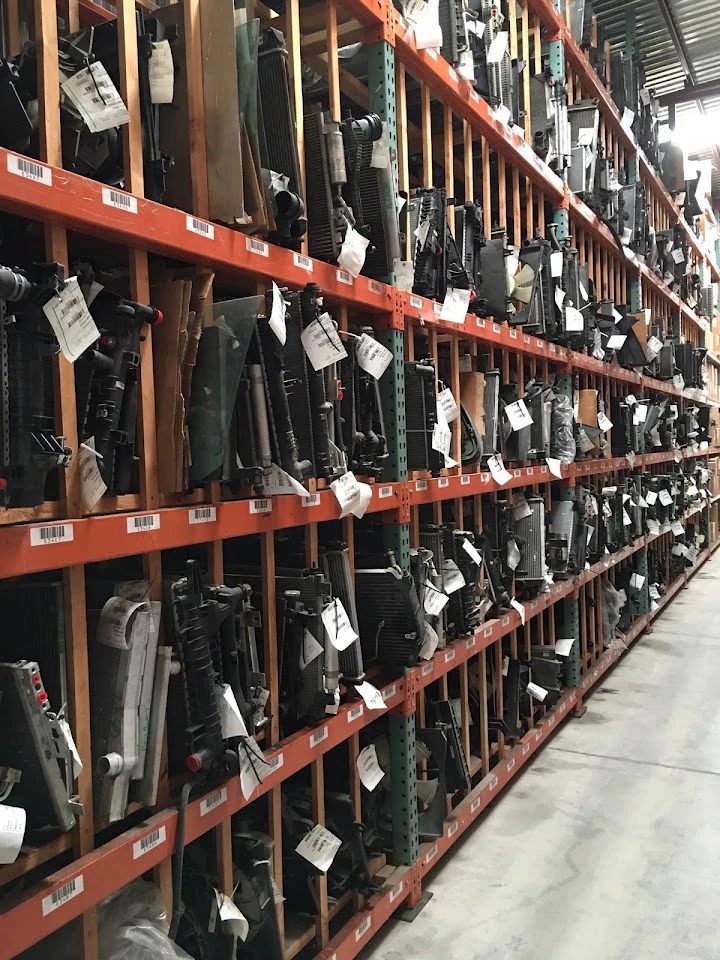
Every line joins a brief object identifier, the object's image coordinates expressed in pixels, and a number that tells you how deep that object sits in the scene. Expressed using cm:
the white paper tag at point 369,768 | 236
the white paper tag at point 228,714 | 164
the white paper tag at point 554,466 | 381
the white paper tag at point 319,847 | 205
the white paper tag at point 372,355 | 227
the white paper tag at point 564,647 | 399
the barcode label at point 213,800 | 165
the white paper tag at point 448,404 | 277
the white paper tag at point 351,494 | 208
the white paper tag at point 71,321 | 133
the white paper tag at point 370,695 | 222
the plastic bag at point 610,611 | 504
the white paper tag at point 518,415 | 338
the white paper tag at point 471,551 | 297
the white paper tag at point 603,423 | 450
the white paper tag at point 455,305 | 276
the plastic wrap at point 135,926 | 151
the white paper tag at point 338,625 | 202
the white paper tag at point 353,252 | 212
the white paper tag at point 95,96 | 143
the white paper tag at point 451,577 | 285
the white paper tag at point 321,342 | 192
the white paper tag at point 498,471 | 321
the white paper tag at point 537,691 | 357
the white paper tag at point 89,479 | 139
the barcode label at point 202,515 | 163
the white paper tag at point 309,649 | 200
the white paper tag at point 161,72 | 159
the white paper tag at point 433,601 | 260
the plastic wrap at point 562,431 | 400
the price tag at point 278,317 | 173
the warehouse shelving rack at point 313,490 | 137
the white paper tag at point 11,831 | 119
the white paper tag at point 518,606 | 341
